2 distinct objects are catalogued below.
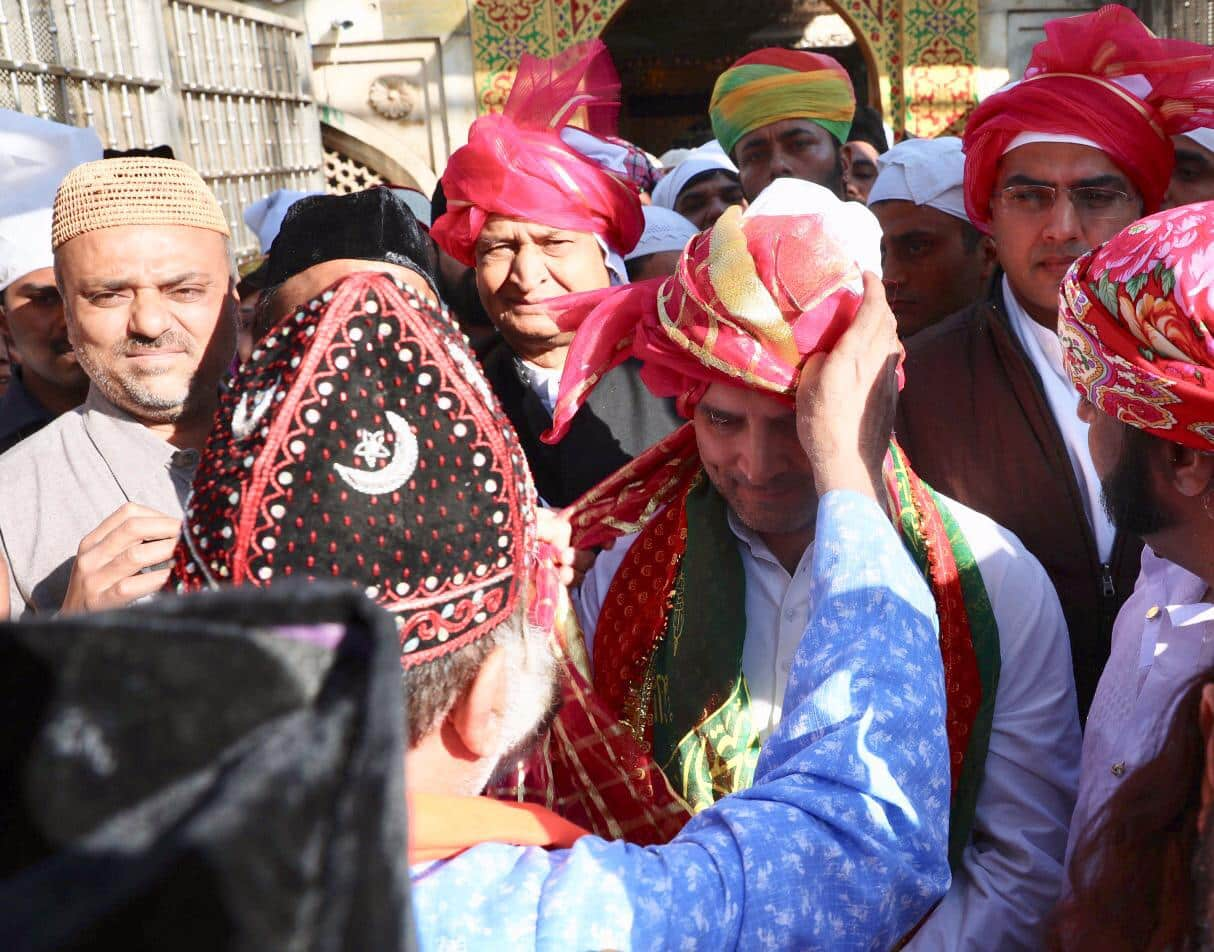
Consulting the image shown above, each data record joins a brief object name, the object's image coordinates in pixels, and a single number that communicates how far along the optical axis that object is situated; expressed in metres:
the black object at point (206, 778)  0.44
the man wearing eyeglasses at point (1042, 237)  2.52
